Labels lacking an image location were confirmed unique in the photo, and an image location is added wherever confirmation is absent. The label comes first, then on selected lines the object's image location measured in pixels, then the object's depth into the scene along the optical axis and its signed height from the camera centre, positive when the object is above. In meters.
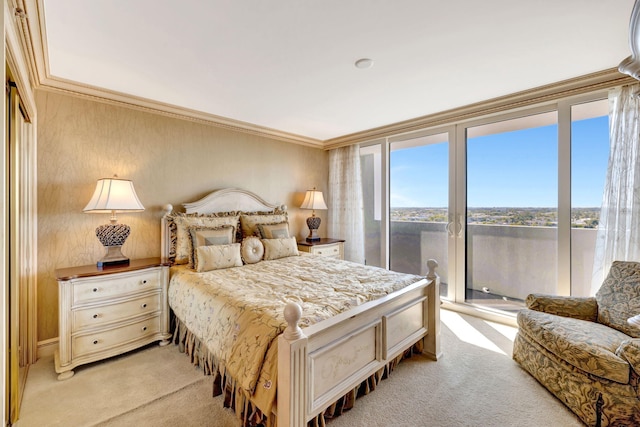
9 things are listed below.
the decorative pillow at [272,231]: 3.42 -0.23
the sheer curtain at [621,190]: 2.31 +0.18
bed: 1.43 -0.68
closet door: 1.62 -0.22
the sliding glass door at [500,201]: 2.73 +0.13
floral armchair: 1.60 -0.87
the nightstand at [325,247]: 4.07 -0.52
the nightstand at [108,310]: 2.17 -0.83
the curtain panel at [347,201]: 4.56 +0.20
